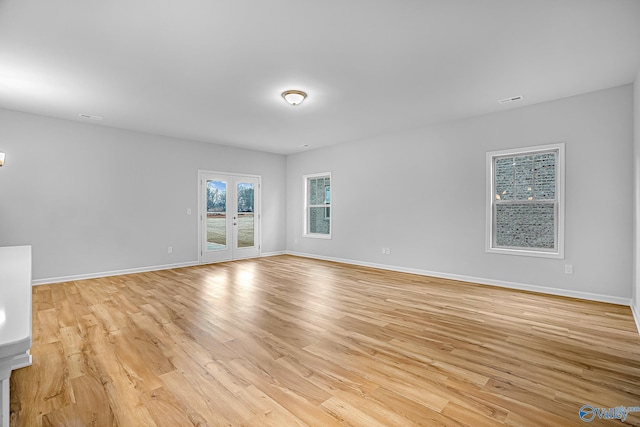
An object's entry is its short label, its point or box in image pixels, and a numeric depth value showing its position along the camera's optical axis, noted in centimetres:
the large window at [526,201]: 432
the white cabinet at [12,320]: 80
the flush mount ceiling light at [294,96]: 387
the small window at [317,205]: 743
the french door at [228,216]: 683
